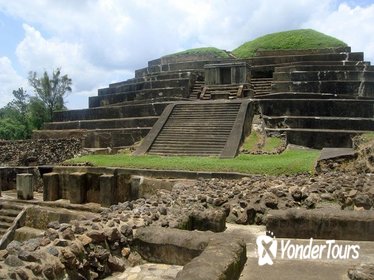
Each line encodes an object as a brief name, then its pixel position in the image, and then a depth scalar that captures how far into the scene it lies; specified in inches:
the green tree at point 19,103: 1530.5
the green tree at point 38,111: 1175.0
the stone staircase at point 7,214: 442.3
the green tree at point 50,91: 1210.0
